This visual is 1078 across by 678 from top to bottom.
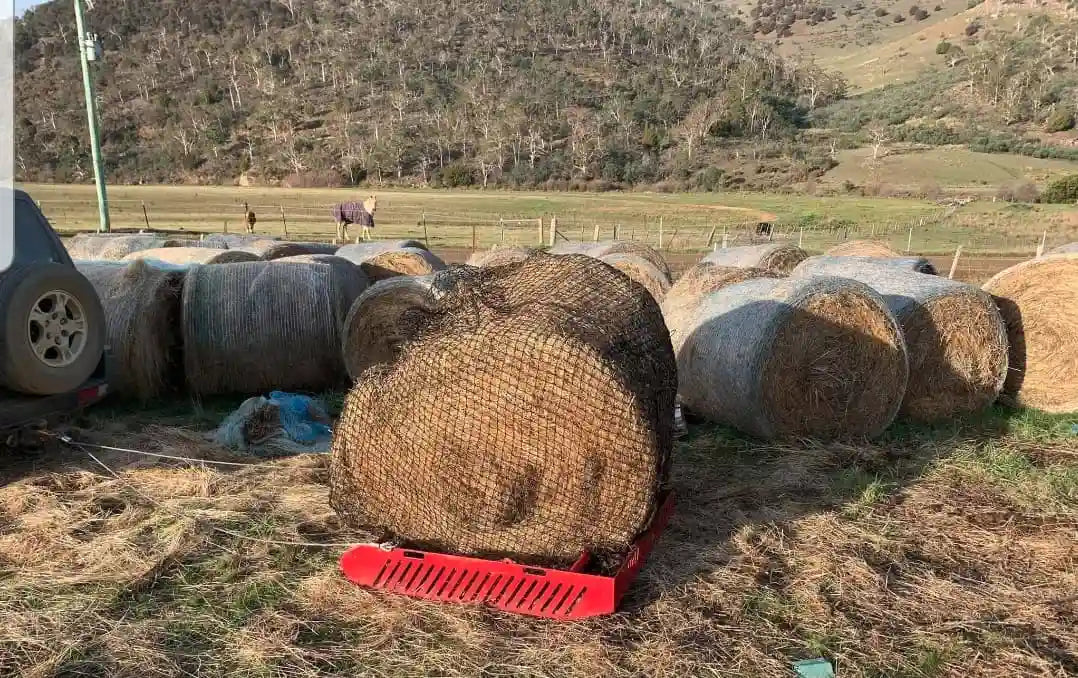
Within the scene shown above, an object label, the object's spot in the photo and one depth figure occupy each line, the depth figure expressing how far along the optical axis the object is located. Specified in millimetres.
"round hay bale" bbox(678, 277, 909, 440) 7012
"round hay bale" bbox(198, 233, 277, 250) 15994
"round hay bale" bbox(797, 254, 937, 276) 9711
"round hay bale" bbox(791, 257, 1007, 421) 7754
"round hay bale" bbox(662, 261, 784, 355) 8953
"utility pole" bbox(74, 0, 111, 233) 21125
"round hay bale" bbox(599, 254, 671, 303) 11758
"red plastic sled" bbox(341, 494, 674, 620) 4160
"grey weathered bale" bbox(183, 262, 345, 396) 8672
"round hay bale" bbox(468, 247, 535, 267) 12284
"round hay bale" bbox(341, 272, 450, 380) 8344
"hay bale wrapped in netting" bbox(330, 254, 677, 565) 4355
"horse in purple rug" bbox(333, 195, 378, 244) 25328
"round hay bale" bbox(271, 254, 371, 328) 9211
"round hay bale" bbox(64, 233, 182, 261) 15109
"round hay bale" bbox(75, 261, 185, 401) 8141
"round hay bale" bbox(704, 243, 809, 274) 12305
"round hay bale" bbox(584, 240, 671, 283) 13584
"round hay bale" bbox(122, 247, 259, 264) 11086
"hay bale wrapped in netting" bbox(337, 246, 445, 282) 12070
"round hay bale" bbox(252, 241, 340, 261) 13642
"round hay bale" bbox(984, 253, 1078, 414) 7977
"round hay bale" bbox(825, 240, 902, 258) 12766
